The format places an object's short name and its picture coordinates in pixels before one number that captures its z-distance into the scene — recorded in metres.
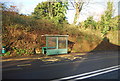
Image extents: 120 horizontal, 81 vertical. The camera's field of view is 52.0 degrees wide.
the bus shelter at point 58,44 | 13.86
